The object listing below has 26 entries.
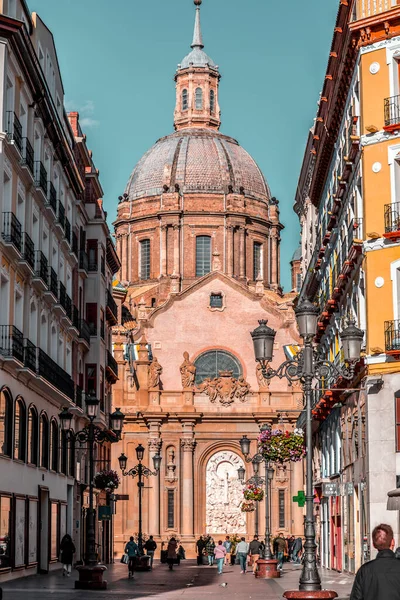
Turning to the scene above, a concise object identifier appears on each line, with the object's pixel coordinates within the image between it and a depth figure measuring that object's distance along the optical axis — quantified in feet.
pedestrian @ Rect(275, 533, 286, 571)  171.86
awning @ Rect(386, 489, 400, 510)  94.27
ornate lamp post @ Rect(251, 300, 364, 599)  68.95
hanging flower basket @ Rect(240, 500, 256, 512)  215.53
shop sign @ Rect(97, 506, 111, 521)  158.70
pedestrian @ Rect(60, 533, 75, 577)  132.39
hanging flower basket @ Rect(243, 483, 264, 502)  185.70
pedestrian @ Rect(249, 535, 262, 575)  166.30
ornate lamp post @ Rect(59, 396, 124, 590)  107.86
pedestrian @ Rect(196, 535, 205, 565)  208.53
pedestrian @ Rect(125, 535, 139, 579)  138.72
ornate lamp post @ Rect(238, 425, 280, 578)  141.79
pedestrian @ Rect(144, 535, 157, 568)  190.19
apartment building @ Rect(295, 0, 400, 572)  107.34
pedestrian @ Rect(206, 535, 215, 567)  208.03
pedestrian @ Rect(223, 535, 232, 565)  187.52
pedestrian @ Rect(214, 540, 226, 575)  157.41
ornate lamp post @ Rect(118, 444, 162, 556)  165.49
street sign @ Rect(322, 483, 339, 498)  130.31
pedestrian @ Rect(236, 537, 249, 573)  156.66
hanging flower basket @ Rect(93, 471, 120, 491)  175.94
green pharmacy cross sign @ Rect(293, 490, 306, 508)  149.68
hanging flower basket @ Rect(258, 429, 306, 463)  171.63
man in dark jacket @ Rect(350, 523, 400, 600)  37.81
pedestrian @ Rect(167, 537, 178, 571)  171.01
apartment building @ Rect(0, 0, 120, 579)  114.52
